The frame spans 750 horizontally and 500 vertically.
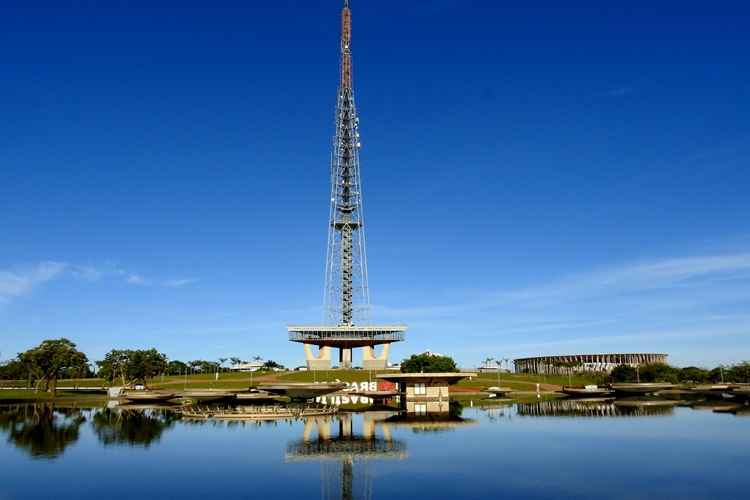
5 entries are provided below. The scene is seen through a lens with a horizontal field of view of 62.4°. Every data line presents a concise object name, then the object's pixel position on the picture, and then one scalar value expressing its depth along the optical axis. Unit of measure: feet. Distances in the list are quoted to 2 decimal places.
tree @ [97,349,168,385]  450.13
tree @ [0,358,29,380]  483.27
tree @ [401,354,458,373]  469.57
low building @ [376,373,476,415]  314.96
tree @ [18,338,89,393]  414.21
